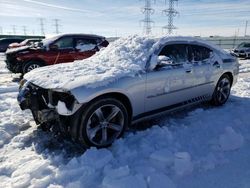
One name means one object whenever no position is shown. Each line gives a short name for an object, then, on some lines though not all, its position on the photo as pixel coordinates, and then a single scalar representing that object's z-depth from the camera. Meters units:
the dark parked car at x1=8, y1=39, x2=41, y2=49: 11.28
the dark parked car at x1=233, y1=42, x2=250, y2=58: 14.64
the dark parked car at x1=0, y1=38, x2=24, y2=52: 19.58
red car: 6.57
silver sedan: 2.54
